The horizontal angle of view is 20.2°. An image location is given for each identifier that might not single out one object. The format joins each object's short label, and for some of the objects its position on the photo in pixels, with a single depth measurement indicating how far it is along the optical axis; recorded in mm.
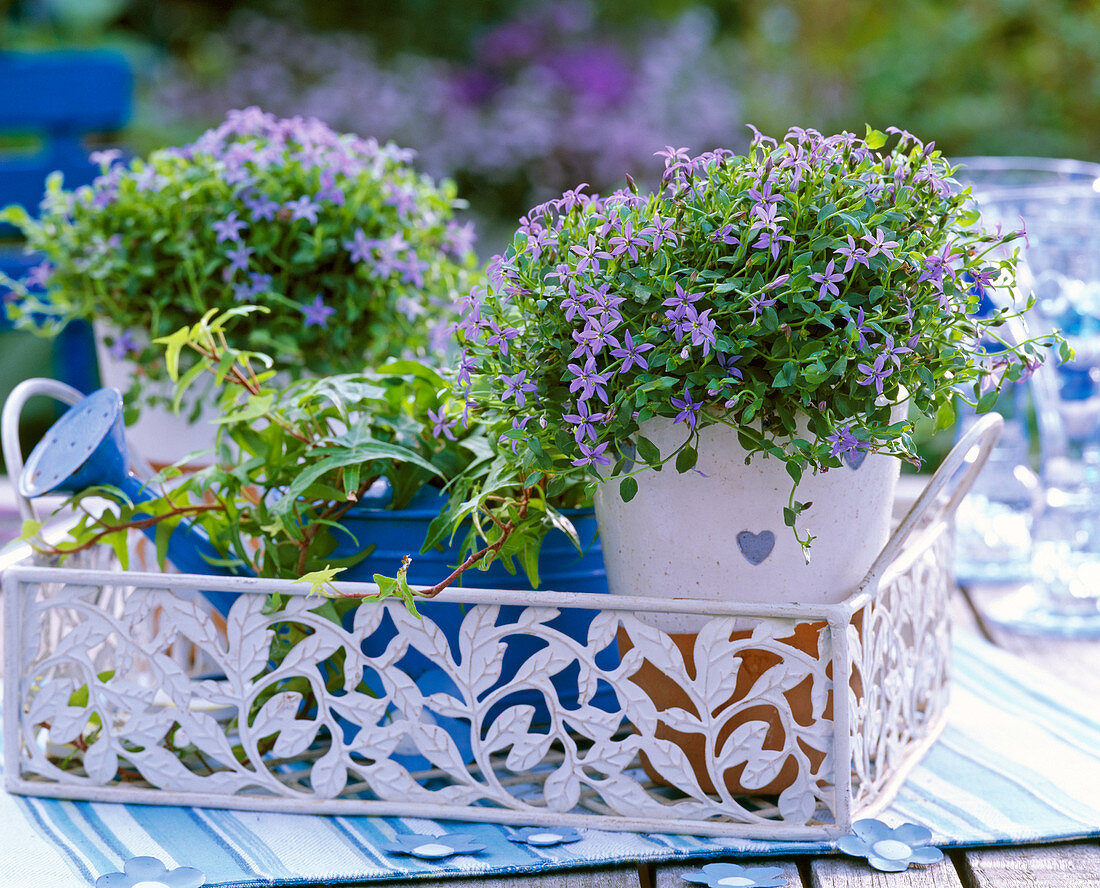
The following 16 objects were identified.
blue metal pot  1361
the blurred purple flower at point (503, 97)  4721
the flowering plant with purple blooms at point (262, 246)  1515
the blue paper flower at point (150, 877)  1266
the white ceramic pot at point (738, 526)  1301
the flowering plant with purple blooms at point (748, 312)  1263
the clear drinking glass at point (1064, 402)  1552
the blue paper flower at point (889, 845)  1278
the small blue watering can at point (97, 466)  1353
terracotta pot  1322
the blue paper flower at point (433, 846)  1290
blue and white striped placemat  1283
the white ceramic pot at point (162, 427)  1544
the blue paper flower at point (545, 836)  1298
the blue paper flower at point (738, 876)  1263
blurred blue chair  2512
